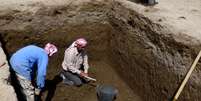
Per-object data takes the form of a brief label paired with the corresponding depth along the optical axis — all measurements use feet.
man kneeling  27.81
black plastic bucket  24.09
